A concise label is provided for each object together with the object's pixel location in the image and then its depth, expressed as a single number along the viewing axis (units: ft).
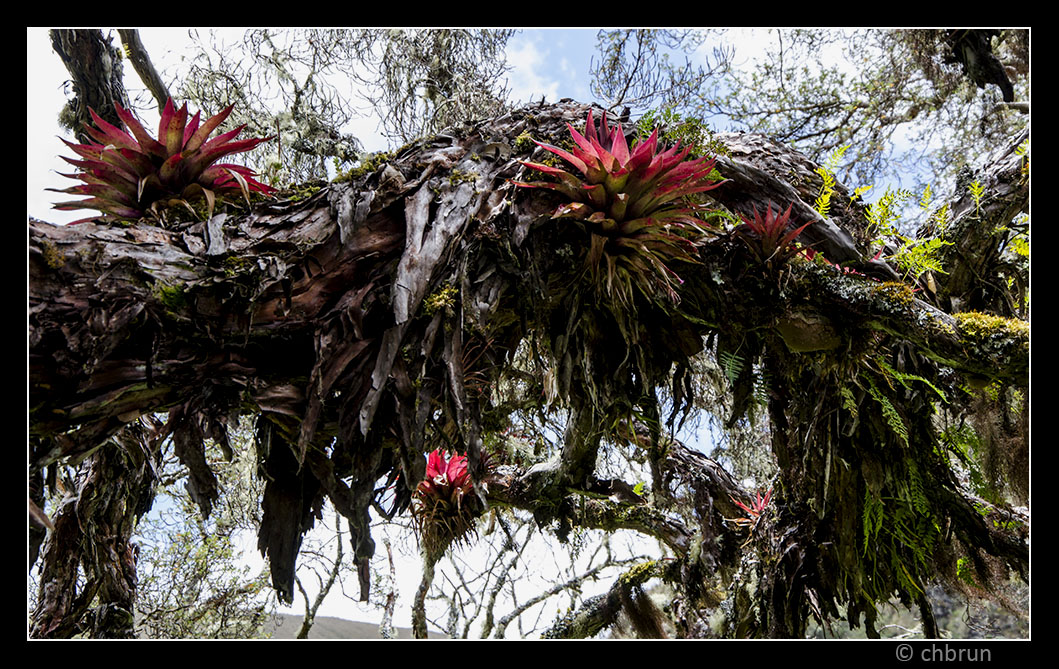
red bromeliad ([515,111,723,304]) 6.40
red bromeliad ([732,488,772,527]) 11.19
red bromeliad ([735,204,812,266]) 7.14
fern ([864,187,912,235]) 7.44
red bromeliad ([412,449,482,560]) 11.02
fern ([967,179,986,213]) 7.61
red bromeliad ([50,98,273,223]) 6.19
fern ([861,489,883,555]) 7.89
